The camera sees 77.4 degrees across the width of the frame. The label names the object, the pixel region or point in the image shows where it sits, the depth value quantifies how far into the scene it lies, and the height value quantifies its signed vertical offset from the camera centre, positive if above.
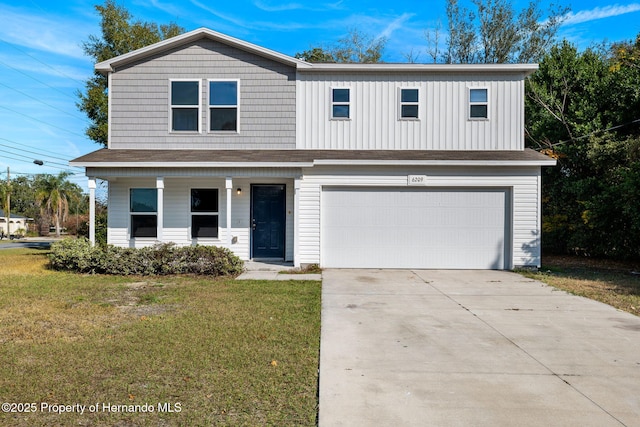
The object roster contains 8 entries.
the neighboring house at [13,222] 40.31 -1.12
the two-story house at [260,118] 11.30 +2.75
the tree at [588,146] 11.70 +2.41
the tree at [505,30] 20.52 +9.73
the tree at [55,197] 41.31 +1.70
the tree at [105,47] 17.27 +7.41
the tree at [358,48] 23.75 +10.04
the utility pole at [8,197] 39.04 +1.45
